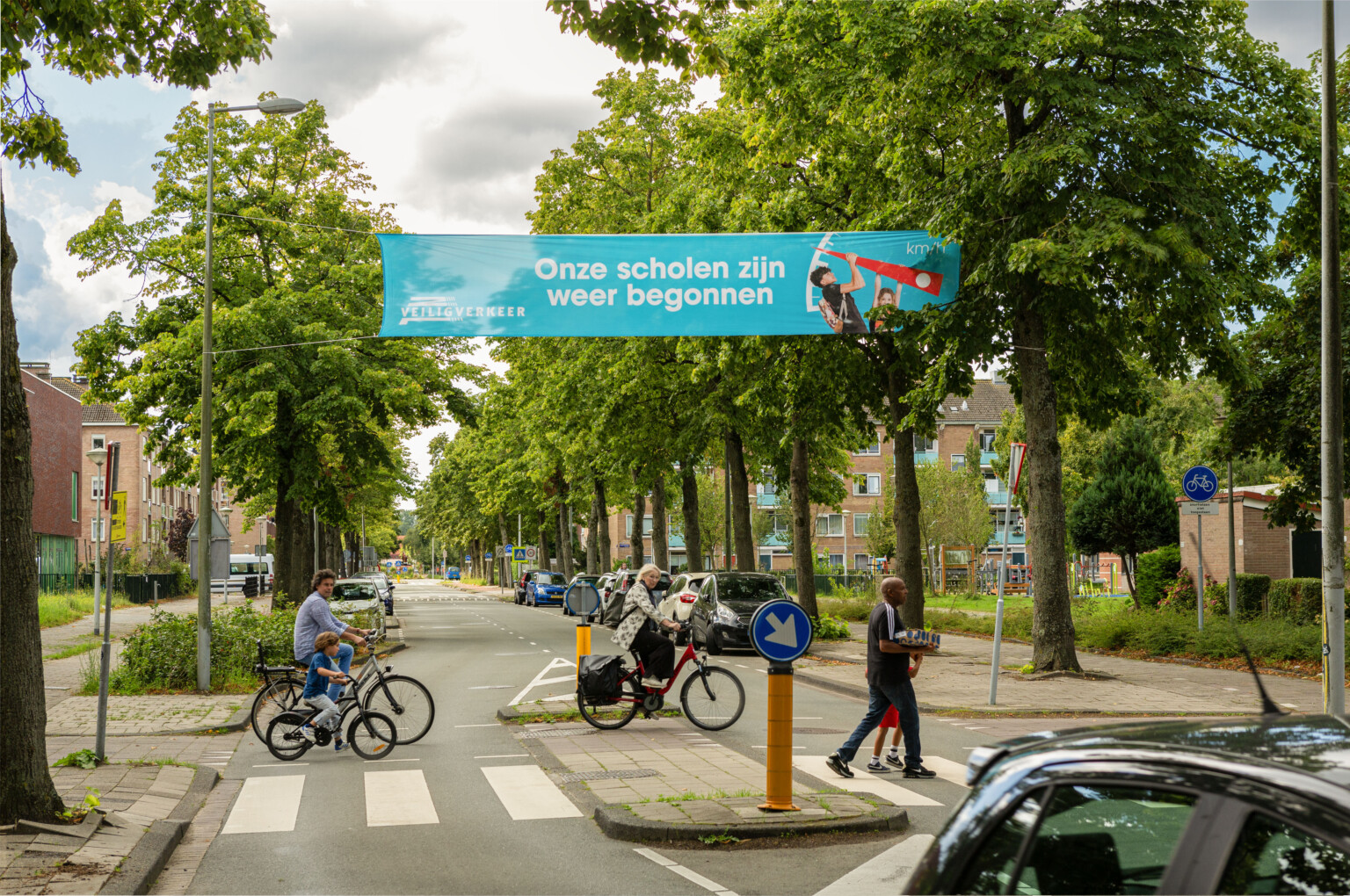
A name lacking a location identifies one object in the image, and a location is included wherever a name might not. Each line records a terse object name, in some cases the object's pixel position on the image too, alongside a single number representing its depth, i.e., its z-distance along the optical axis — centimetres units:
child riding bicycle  1149
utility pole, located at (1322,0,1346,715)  1305
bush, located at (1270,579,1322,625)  2189
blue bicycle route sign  1984
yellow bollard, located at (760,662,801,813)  796
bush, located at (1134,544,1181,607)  2802
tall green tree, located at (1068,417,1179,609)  3400
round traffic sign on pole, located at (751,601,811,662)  838
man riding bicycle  1162
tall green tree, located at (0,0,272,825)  762
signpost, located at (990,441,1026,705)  1513
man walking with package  1002
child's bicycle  1154
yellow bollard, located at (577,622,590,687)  1418
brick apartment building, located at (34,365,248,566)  6325
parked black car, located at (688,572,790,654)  2352
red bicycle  1282
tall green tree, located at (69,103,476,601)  2619
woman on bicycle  1254
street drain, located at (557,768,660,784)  994
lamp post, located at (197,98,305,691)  1820
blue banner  1717
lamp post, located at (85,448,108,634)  2264
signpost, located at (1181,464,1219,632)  1978
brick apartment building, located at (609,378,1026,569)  8550
